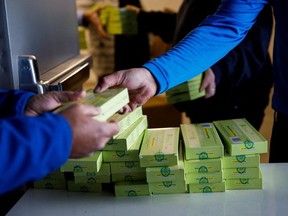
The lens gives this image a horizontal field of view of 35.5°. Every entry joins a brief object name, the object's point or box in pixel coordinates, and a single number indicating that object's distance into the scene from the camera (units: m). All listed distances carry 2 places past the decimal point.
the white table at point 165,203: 1.09
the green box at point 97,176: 1.20
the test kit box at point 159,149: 1.14
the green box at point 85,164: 1.16
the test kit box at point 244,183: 1.19
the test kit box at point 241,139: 1.16
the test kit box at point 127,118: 1.20
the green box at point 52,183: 1.26
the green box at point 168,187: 1.17
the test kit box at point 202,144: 1.15
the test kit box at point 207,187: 1.18
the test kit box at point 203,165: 1.16
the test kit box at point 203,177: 1.17
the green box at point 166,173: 1.15
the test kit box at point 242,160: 1.17
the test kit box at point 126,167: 1.20
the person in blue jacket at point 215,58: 1.30
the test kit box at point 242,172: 1.18
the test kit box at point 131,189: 1.19
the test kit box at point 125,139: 1.16
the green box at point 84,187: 1.23
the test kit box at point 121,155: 1.19
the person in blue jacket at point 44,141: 0.69
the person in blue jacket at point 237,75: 1.95
